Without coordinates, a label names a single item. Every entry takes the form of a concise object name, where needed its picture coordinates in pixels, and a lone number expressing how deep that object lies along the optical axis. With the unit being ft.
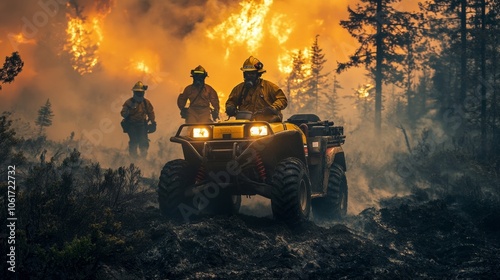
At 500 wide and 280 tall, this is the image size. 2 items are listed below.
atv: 25.67
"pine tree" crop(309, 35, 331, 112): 158.34
